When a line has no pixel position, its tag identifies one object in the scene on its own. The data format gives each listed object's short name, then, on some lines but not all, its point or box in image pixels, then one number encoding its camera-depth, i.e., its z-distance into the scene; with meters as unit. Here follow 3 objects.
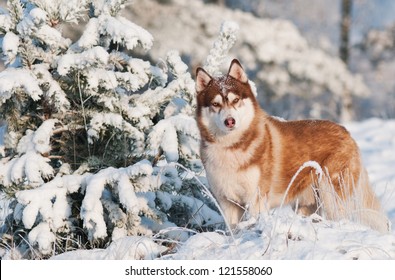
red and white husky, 8.77
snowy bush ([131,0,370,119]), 28.88
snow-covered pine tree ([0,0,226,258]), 8.61
